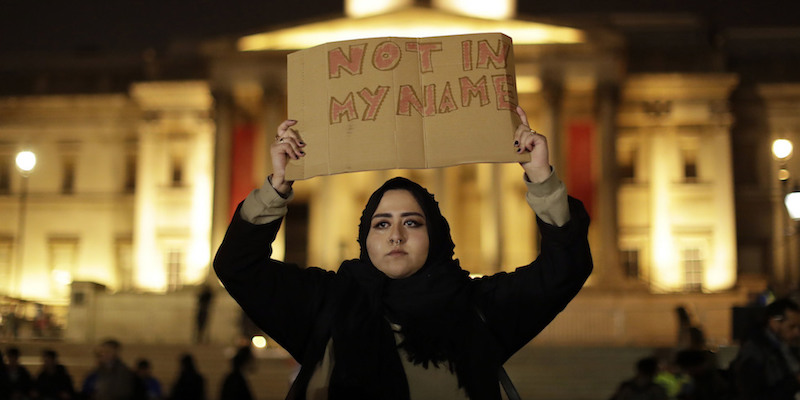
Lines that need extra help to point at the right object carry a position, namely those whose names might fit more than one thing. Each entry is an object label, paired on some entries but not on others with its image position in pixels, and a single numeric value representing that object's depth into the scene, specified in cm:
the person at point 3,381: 712
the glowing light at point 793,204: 1454
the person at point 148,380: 1391
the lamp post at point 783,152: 1694
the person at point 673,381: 928
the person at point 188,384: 1316
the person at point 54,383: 1128
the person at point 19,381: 1014
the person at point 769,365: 693
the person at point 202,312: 2778
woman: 328
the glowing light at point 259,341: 2657
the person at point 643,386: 855
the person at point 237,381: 1054
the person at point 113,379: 1202
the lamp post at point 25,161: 1912
